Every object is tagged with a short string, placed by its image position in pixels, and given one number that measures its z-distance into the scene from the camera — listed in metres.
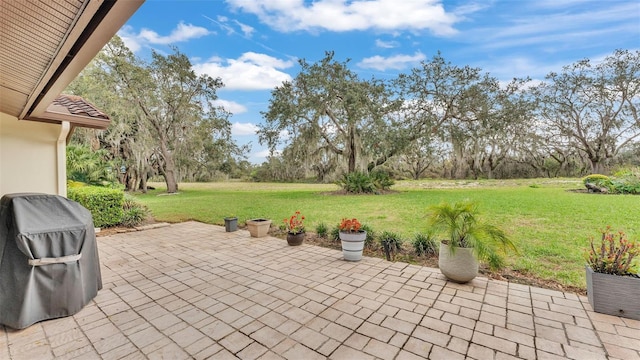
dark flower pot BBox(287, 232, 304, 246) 4.43
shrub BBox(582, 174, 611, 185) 9.83
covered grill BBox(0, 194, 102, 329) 2.11
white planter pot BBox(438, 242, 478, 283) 2.83
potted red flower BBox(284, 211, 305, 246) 4.43
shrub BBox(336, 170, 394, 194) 11.73
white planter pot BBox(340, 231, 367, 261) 3.65
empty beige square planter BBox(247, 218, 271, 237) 5.01
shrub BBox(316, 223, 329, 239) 4.94
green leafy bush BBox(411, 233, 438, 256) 3.84
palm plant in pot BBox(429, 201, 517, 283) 2.76
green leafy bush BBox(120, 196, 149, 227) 6.18
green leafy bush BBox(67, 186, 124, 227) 5.69
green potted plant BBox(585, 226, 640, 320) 2.15
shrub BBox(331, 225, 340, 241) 4.60
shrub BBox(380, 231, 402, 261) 3.86
